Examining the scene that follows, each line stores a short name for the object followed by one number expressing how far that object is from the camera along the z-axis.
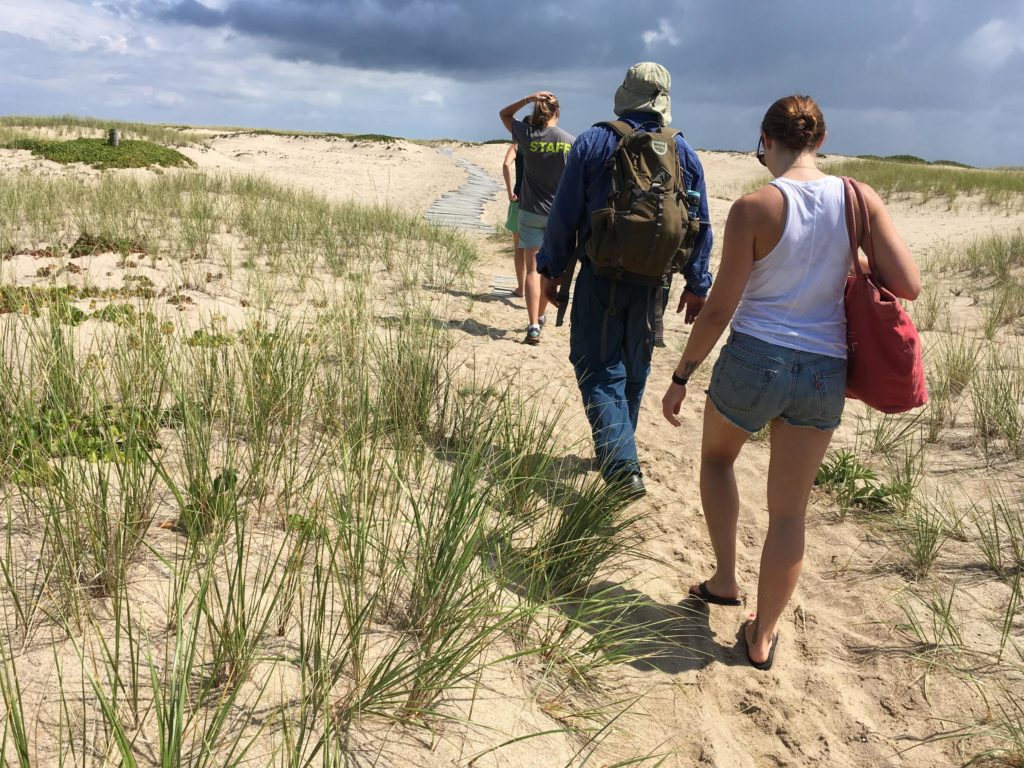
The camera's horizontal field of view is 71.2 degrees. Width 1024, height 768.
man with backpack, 2.95
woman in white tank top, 2.11
